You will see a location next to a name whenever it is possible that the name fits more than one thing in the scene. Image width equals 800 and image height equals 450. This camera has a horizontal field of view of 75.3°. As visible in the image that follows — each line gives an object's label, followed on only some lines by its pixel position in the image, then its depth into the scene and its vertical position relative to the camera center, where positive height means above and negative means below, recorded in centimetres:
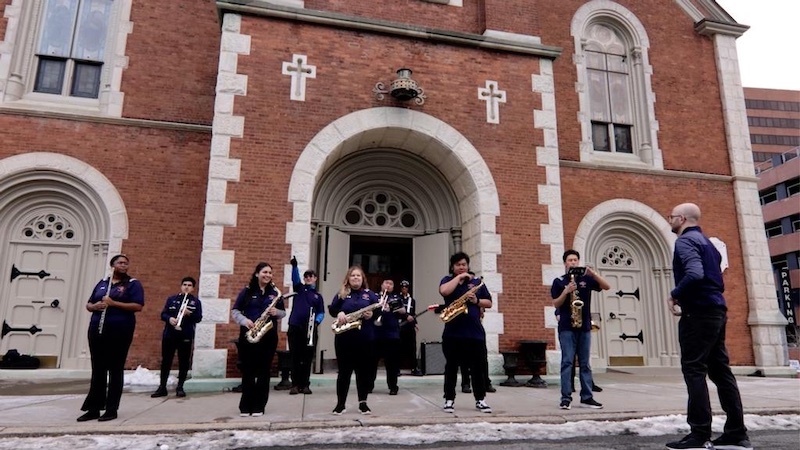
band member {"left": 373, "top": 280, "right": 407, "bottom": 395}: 725 -4
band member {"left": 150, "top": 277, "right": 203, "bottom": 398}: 700 +7
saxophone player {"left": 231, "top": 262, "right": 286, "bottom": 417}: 543 -2
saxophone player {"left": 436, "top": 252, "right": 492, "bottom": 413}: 564 -2
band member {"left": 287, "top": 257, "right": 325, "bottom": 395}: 714 +14
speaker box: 889 -33
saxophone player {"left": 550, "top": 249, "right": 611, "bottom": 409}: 609 +31
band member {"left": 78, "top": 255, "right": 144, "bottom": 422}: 517 -3
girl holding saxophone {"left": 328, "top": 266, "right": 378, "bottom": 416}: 551 -12
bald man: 406 +1
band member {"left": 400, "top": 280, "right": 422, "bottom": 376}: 857 +3
